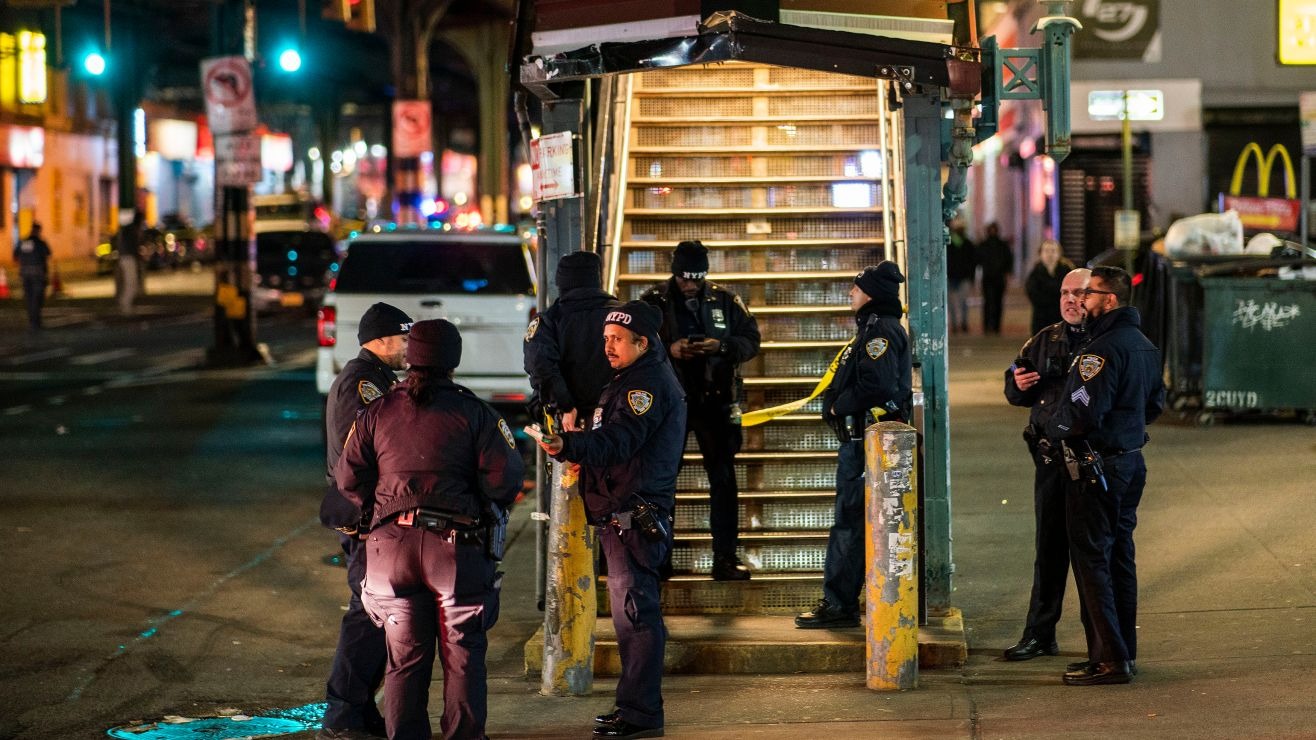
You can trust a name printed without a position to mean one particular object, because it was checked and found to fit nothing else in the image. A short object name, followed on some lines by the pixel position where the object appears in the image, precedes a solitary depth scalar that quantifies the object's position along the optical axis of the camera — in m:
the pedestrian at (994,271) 54.53
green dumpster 30.50
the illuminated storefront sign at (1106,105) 55.72
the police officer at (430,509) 12.38
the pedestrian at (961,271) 54.66
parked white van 30.72
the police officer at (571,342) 16.25
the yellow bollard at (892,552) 15.10
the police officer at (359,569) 13.90
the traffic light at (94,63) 78.06
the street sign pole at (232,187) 48.97
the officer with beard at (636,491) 13.92
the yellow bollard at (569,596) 15.37
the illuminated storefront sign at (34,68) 91.20
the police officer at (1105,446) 14.97
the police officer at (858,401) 16.53
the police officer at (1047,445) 15.59
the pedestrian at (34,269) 60.72
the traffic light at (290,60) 61.53
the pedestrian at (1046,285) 33.94
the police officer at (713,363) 18.19
